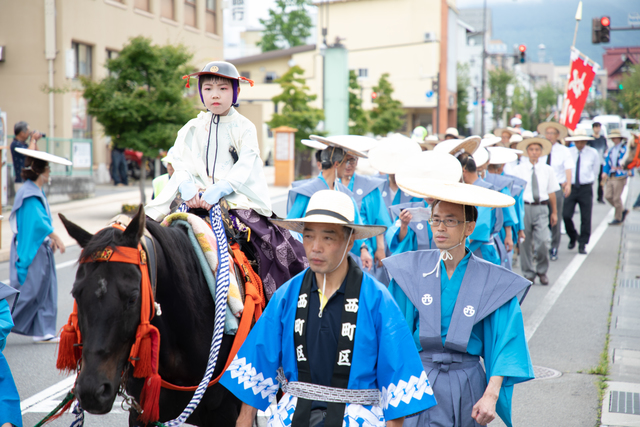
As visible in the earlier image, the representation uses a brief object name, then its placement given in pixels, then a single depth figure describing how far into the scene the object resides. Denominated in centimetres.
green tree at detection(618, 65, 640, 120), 3470
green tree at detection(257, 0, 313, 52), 6569
